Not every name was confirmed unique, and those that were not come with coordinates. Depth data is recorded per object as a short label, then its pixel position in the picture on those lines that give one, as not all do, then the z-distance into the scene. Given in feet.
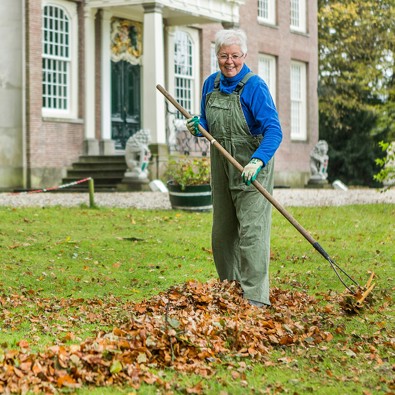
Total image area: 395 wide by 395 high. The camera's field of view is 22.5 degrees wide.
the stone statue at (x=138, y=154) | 73.36
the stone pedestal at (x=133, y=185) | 73.72
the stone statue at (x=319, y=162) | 100.63
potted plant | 55.72
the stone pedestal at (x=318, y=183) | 100.63
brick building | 74.33
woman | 23.88
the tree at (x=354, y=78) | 117.08
